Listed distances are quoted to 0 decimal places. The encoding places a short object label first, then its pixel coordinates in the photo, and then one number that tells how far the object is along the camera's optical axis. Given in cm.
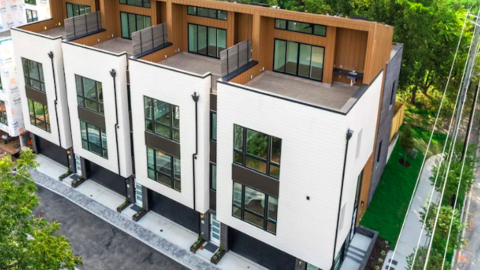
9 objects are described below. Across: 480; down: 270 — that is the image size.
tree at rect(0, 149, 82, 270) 1479
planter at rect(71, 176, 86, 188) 3080
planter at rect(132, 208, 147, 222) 2788
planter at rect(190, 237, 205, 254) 2562
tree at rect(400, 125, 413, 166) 3172
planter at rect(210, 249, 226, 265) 2486
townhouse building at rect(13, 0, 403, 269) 2012
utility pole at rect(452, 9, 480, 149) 3308
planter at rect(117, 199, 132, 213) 2866
